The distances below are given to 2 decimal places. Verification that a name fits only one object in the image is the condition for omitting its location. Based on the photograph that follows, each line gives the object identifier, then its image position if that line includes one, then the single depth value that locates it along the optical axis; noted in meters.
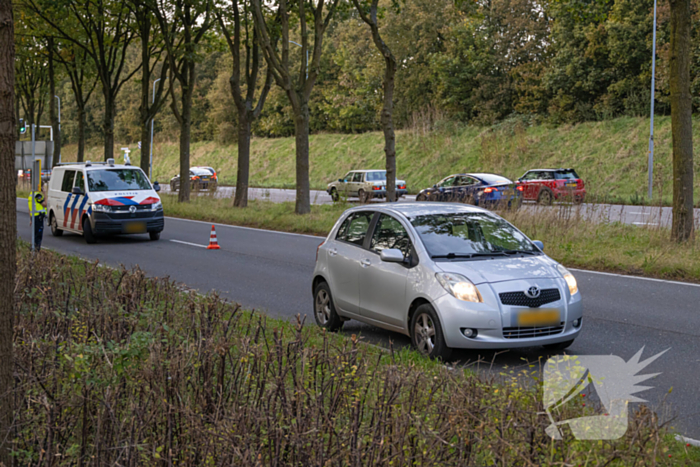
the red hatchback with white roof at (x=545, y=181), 30.38
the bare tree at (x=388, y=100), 20.78
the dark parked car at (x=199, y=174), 46.31
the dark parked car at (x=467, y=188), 26.53
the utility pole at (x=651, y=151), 31.39
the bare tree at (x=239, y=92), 26.83
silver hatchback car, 6.88
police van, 18.59
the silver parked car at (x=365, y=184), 36.00
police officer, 12.98
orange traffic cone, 17.28
